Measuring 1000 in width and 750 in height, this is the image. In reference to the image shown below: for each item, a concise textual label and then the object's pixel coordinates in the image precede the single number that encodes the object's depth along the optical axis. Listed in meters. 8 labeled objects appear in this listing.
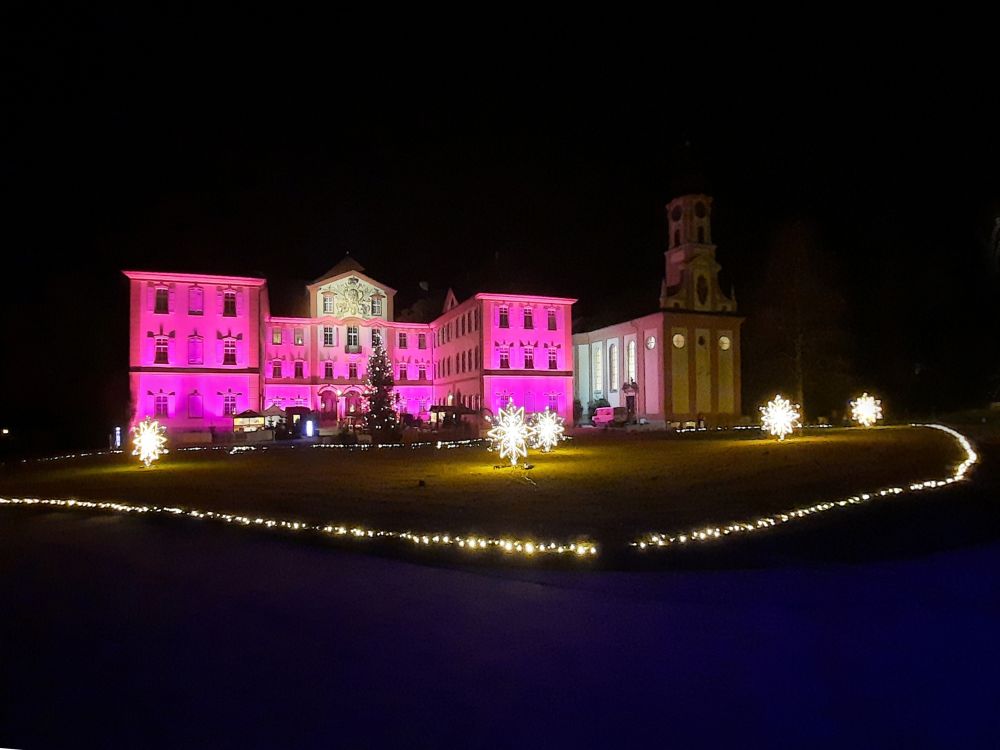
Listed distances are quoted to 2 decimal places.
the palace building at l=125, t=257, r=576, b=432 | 48.84
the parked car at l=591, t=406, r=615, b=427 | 54.32
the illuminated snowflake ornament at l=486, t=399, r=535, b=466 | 21.05
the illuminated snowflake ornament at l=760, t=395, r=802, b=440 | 31.52
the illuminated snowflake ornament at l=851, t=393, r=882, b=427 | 41.38
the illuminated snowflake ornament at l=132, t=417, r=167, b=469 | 24.47
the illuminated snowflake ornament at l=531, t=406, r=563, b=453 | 25.94
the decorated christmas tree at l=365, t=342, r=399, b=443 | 41.69
